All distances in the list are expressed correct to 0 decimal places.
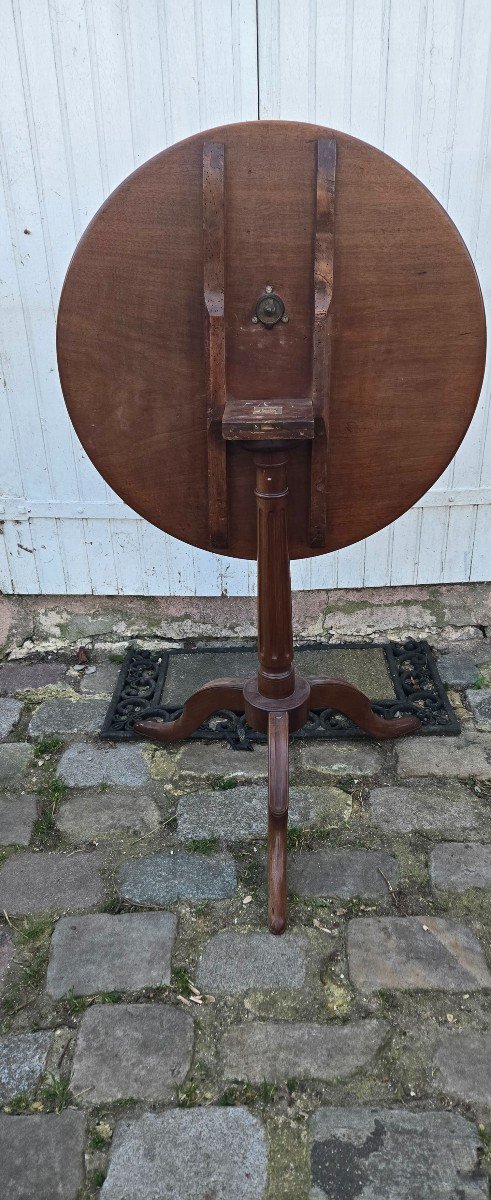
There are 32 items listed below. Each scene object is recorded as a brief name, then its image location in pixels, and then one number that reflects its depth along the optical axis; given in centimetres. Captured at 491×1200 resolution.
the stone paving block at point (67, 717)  285
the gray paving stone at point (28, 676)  313
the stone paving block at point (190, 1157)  153
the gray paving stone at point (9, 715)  286
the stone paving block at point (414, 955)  189
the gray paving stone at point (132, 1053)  170
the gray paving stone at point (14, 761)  262
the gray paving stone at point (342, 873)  214
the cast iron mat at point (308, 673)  280
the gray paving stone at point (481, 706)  282
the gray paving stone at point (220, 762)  262
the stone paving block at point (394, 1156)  151
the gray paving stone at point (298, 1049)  172
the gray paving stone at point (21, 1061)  171
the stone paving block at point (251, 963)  191
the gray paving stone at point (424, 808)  236
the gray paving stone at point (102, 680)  309
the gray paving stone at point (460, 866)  215
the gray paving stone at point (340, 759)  261
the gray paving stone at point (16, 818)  237
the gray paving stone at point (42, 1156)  155
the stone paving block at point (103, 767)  260
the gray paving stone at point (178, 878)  215
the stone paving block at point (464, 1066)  167
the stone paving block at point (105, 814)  239
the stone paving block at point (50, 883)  214
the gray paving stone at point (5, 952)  197
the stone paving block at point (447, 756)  258
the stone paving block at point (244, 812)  238
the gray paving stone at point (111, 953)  192
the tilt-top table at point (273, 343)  178
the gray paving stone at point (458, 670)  306
